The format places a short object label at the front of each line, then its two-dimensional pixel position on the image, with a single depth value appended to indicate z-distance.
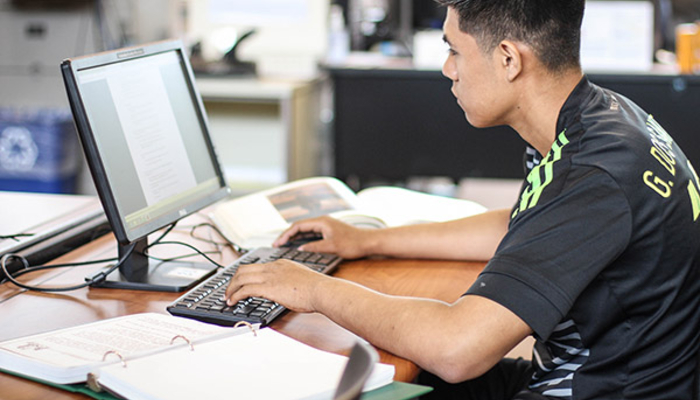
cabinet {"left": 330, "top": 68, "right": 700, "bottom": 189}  3.77
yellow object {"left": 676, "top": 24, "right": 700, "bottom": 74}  3.54
